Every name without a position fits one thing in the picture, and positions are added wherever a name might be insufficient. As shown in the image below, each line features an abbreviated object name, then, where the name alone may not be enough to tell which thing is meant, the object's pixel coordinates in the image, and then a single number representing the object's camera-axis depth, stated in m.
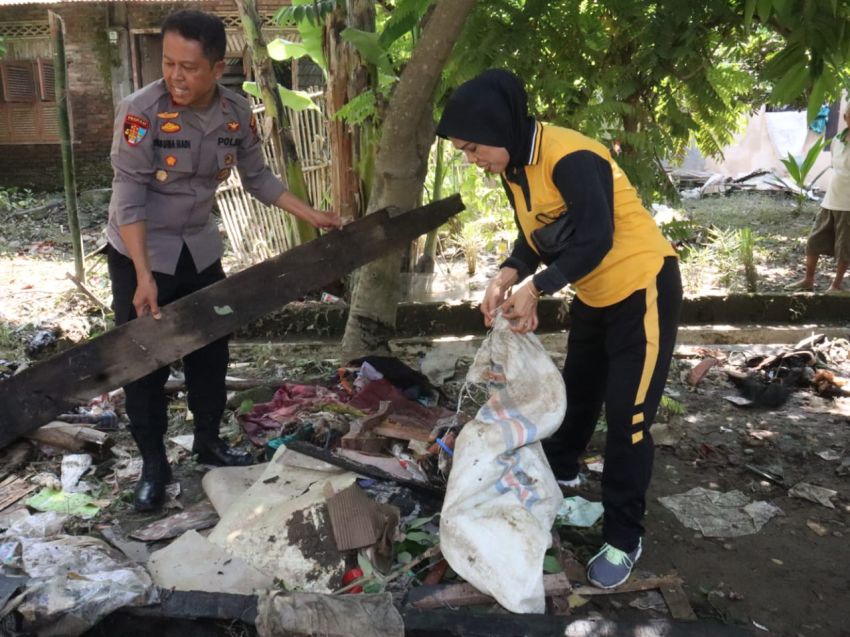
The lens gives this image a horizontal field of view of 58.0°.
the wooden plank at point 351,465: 3.23
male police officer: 2.90
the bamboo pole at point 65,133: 6.26
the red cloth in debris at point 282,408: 4.00
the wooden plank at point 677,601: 2.69
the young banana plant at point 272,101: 5.84
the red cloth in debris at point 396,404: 3.94
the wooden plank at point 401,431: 3.70
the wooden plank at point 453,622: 2.41
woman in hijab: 2.48
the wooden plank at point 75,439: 3.74
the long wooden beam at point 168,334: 3.06
